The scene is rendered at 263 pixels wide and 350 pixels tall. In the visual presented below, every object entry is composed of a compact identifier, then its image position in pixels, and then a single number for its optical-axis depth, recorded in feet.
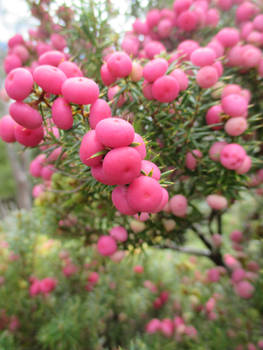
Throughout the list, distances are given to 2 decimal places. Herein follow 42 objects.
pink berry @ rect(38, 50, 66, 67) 0.33
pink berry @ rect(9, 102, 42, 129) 0.26
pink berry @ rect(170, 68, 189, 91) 0.33
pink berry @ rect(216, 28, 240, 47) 0.44
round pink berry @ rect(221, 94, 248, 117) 0.34
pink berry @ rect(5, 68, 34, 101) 0.24
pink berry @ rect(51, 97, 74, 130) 0.25
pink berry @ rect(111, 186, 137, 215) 0.22
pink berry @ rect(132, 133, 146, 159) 0.21
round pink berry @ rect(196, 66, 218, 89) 0.34
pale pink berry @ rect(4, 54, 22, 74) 0.47
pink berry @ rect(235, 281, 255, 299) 0.66
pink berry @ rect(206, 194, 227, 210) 0.39
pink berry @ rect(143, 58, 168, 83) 0.31
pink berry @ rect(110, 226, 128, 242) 0.43
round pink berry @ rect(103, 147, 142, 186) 0.19
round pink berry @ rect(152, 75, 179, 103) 0.30
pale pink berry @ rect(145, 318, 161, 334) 0.85
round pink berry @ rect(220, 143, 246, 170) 0.34
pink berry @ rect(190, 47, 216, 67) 0.35
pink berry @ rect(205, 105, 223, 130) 0.37
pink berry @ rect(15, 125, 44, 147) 0.30
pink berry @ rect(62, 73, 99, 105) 0.23
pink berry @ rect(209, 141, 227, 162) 0.37
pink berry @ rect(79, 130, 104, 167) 0.21
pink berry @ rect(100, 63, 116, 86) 0.33
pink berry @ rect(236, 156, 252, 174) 0.35
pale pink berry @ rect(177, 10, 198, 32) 0.51
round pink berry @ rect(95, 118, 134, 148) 0.19
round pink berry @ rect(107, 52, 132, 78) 0.32
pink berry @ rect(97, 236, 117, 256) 0.43
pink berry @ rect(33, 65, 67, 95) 0.24
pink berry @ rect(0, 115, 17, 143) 0.33
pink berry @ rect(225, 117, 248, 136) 0.34
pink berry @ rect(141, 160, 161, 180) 0.21
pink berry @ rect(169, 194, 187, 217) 0.38
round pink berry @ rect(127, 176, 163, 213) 0.20
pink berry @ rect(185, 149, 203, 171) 0.40
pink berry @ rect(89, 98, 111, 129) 0.24
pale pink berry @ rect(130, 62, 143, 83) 0.35
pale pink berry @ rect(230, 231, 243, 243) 0.85
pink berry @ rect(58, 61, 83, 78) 0.28
